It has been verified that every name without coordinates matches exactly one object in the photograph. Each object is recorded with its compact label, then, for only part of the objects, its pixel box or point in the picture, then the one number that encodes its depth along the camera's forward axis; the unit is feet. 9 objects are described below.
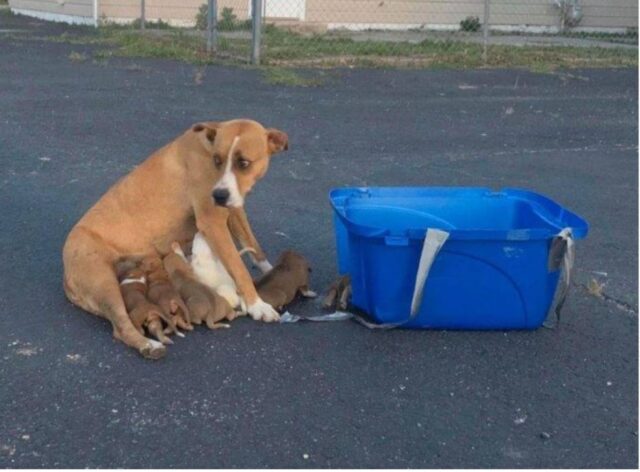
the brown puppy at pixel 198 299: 15.56
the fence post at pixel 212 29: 49.98
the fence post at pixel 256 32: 45.32
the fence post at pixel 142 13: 63.77
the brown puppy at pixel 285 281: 16.55
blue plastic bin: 14.99
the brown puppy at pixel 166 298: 15.31
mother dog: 15.76
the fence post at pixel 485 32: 51.57
